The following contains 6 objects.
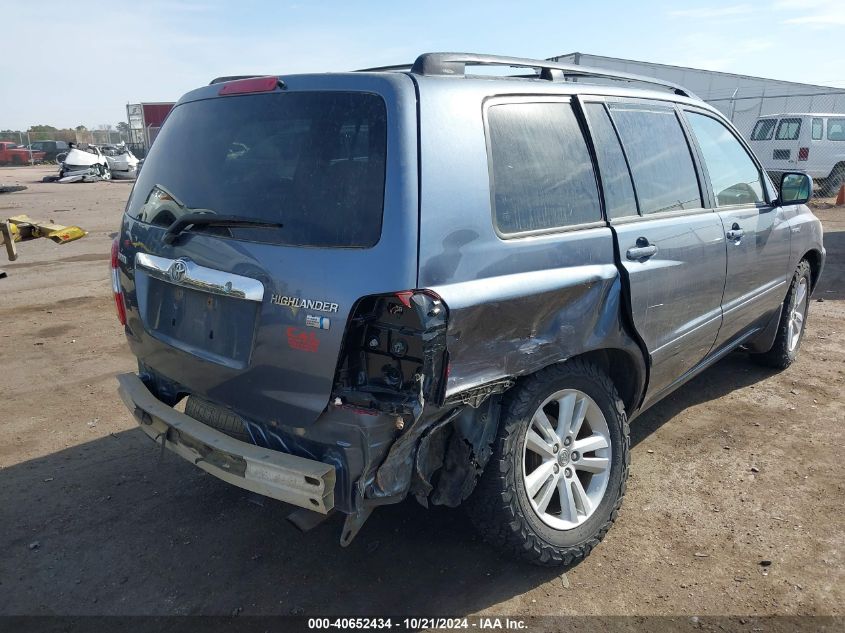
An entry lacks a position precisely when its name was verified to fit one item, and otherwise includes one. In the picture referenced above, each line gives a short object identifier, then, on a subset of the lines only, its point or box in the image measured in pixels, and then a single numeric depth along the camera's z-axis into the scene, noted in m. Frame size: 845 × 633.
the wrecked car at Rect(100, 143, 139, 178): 29.92
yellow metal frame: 5.61
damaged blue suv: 2.27
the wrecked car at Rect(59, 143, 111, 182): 27.25
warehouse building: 23.18
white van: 16.61
